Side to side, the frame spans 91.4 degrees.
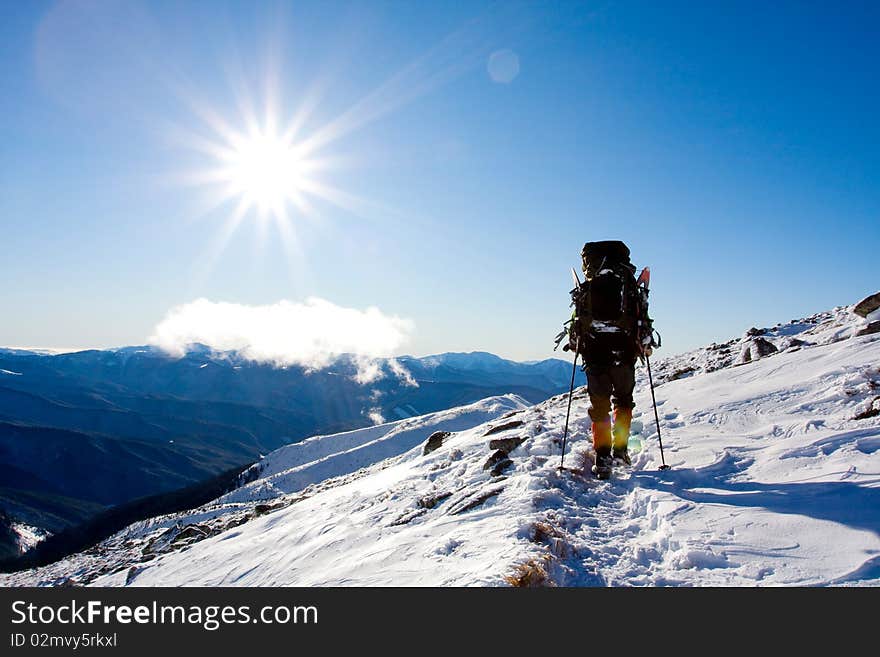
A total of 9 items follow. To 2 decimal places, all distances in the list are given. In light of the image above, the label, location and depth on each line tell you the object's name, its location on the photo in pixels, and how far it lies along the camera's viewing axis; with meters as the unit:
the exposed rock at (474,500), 8.06
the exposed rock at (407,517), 9.23
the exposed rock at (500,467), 10.19
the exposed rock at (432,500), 9.91
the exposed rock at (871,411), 7.49
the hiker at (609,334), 8.29
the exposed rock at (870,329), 14.23
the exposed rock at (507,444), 12.20
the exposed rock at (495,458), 11.28
